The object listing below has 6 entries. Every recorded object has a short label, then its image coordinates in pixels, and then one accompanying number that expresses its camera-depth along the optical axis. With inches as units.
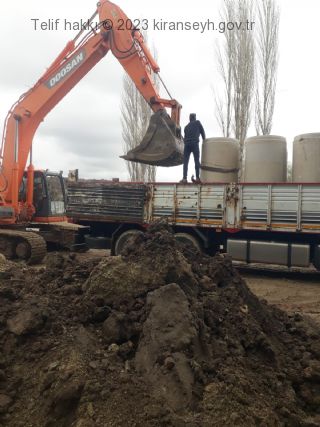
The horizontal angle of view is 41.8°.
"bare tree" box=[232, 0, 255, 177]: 692.1
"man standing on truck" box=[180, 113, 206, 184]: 390.0
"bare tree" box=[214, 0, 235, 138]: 701.3
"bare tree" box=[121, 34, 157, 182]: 925.2
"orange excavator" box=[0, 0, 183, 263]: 394.3
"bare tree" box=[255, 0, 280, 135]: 688.4
